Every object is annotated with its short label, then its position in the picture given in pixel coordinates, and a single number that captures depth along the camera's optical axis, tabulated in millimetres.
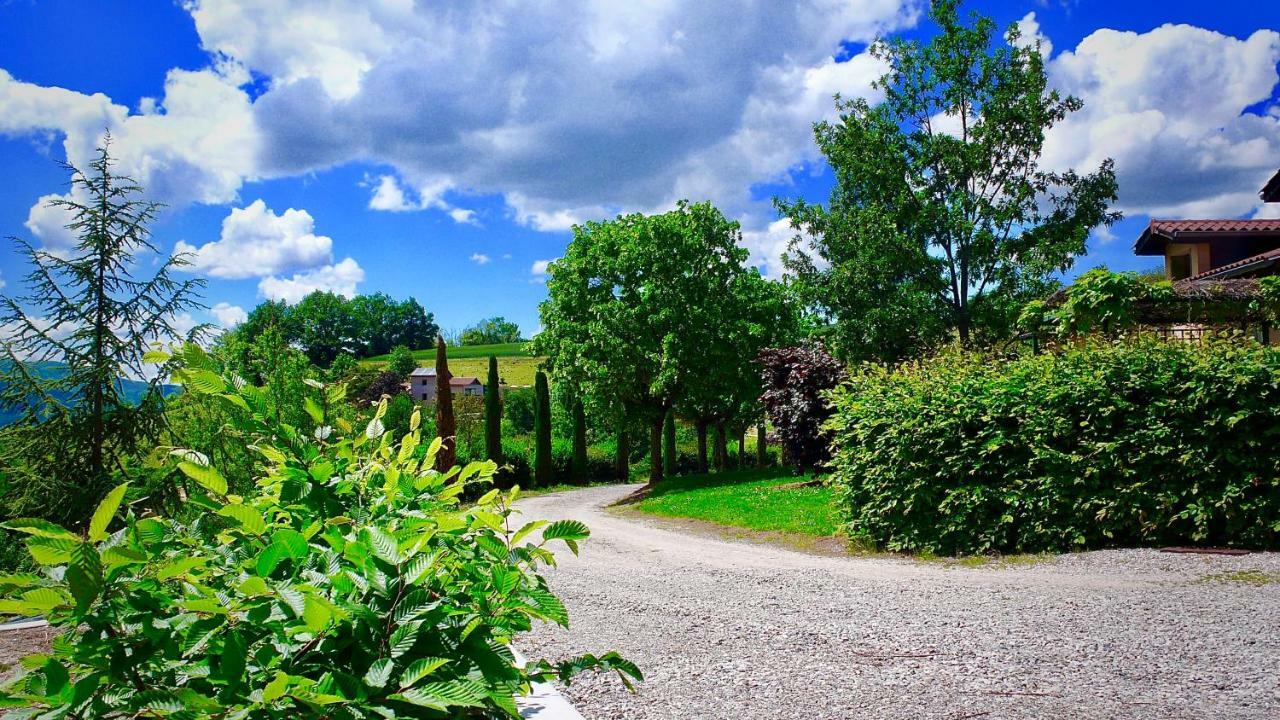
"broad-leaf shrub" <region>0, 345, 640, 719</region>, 1415
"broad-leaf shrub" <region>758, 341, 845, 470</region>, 20125
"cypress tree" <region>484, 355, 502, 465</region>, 33438
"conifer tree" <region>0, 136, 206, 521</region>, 7863
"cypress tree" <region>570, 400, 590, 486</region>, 35281
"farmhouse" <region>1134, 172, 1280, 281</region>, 21734
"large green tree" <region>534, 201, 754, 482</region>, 25516
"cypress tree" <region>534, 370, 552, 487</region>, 34250
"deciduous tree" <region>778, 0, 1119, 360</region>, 21703
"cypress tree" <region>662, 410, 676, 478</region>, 36281
